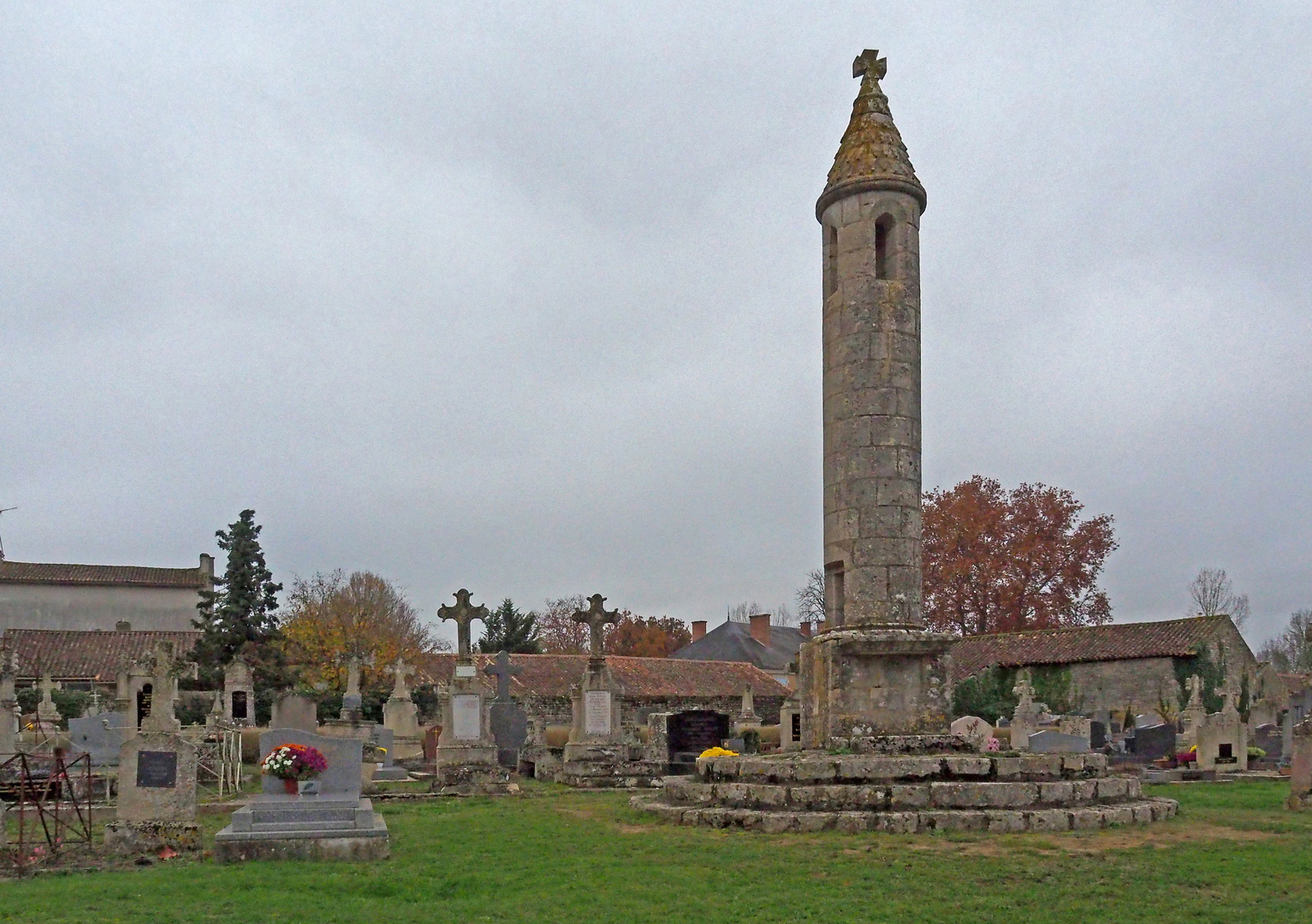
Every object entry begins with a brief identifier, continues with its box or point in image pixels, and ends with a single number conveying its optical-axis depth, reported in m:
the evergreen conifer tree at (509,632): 57.31
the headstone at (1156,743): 27.22
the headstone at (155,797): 12.09
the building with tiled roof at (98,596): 51.94
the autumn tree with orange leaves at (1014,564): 47.41
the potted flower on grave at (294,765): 12.48
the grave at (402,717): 29.80
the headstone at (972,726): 29.84
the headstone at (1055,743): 19.62
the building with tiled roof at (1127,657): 35.28
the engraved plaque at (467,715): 22.81
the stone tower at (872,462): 14.52
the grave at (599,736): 22.27
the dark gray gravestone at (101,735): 22.45
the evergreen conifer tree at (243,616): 38.00
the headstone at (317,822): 11.38
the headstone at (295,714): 26.72
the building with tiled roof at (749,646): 60.22
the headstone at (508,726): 25.33
